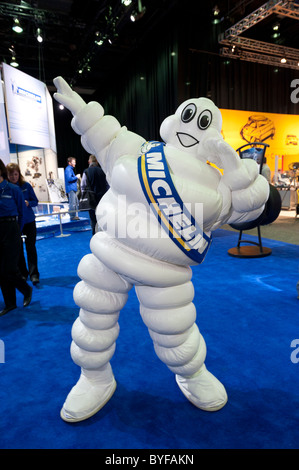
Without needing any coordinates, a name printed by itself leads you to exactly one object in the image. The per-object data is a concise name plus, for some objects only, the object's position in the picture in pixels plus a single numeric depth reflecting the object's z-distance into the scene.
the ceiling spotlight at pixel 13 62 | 8.56
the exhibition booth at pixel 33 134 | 5.73
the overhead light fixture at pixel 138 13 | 5.64
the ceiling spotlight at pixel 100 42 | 7.18
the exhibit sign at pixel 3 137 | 5.32
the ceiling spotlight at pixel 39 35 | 6.75
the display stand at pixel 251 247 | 3.64
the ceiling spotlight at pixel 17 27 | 6.75
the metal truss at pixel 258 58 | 7.47
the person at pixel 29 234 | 3.31
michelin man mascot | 1.16
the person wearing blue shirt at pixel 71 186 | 6.62
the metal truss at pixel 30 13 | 6.31
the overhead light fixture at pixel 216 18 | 6.88
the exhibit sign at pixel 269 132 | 8.88
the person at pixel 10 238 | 2.47
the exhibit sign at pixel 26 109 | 5.80
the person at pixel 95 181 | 4.66
